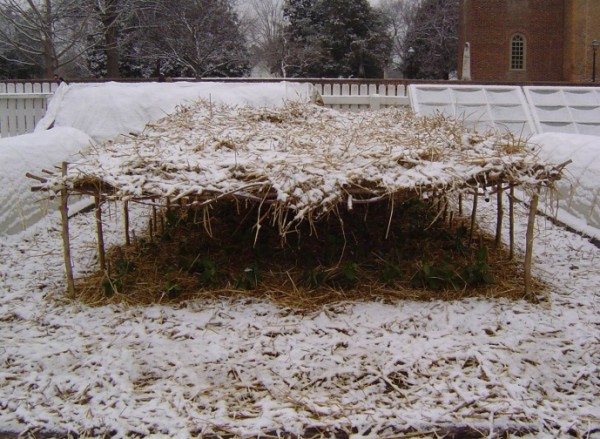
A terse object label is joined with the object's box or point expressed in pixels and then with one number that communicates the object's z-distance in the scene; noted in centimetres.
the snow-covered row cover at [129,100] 884
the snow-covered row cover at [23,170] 590
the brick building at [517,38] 2933
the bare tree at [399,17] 4584
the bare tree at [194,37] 2789
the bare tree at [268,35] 3381
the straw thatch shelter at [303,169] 382
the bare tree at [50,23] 1919
